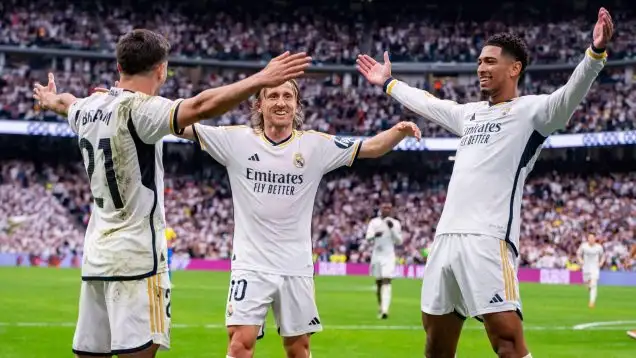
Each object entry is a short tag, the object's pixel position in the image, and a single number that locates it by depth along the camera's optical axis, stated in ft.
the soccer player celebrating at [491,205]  23.16
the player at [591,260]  85.30
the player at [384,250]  65.57
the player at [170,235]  77.10
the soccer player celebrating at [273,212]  24.82
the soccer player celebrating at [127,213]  19.29
